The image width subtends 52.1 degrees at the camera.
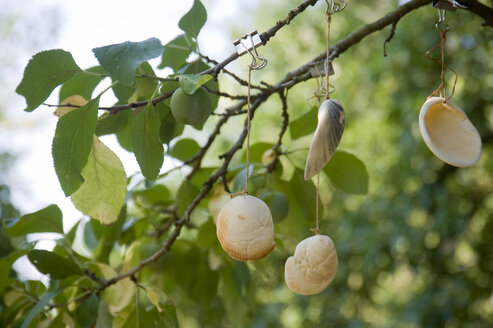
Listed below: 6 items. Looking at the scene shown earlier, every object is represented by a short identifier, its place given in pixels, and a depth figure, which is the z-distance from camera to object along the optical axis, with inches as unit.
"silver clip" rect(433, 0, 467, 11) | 15.6
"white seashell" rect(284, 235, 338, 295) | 15.1
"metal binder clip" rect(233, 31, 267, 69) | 15.3
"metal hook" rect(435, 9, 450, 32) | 16.6
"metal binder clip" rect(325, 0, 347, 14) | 15.5
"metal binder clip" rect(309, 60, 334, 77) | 18.1
